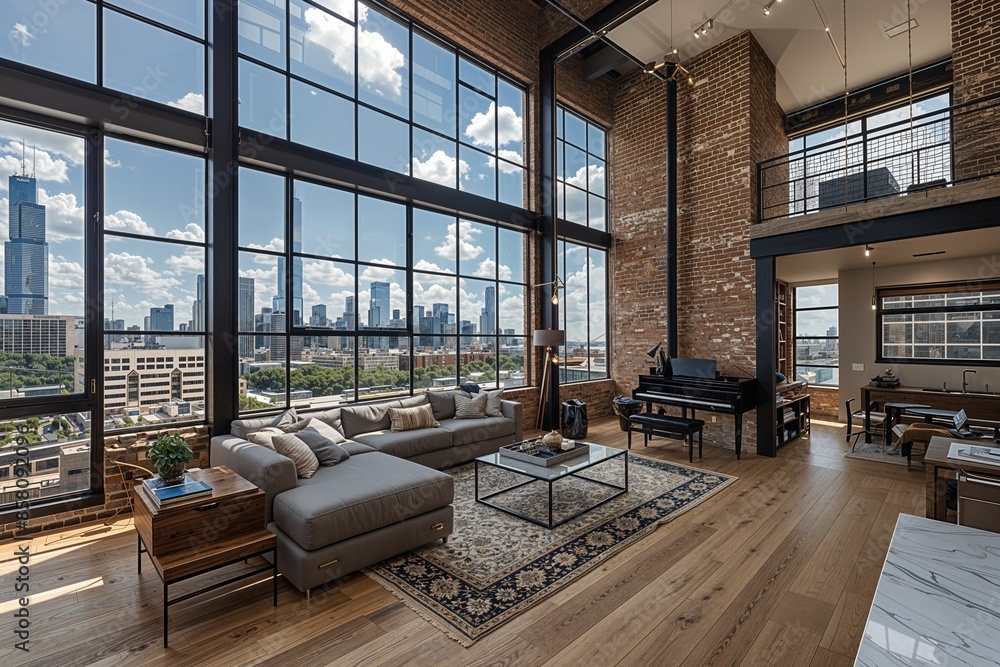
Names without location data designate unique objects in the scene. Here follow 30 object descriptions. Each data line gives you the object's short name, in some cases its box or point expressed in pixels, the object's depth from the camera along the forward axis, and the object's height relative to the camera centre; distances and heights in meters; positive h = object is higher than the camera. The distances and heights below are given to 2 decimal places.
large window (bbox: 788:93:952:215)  5.44 +2.31
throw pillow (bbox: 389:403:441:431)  4.93 -0.92
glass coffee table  3.65 -1.12
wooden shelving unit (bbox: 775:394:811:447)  6.21 -1.20
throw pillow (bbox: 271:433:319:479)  3.36 -0.89
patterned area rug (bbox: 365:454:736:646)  2.58 -1.52
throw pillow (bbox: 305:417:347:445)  4.14 -0.88
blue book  2.54 -0.90
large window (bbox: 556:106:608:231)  7.70 +2.91
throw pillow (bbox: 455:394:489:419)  5.59 -0.89
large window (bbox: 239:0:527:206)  4.68 +2.95
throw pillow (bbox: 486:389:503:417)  5.76 -0.90
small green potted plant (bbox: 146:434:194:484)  2.70 -0.73
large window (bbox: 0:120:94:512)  3.40 +0.13
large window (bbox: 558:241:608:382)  7.78 +0.40
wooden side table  2.40 -1.12
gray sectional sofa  2.69 -1.09
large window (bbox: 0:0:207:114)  3.46 +2.43
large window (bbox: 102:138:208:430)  3.89 +0.45
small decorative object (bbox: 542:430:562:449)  4.11 -0.95
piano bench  5.58 -1.16
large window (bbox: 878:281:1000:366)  6.34 +0.17
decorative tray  3.90 -1.06
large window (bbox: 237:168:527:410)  4.62 +0.46
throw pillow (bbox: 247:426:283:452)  3.55 -0.80
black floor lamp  5.93 -0.20
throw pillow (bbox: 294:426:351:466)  3.69 -0.92
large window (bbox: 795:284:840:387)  8.47 +0.00
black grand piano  5.73 -0.74
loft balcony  4.66 +2.08
